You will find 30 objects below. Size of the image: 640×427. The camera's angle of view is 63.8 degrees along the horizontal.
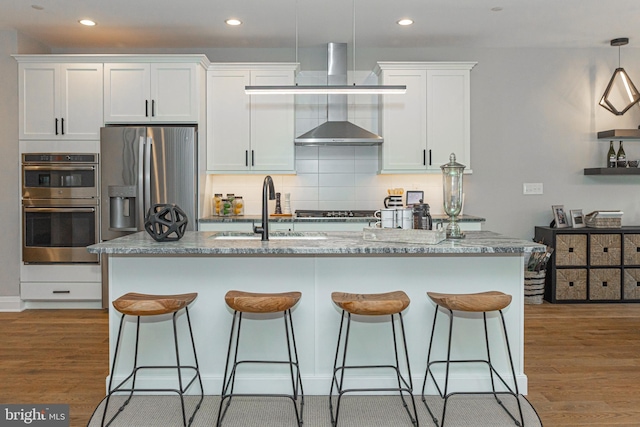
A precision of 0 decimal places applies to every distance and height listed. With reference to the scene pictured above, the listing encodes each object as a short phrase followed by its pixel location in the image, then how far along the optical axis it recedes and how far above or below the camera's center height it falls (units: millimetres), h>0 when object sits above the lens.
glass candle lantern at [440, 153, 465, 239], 2953 +45
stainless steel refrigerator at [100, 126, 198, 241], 4656 +260
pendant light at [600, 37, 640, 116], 5285 +1117
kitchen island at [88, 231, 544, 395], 2873 -567
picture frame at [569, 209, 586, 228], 5270 -183
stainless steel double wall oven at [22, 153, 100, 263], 4828 -8
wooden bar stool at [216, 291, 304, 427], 2455 -622
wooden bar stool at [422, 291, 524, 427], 2475 -493
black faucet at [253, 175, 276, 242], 3010 -48
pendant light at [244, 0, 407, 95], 3449 +752
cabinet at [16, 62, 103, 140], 4848 +890
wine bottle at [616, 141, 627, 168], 5305 +461
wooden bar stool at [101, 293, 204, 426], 2434 -529
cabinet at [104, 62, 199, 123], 4848 +996
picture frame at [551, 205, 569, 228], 5266 -154
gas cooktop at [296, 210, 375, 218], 5223 -140
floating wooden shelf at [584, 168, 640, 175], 5215 +308
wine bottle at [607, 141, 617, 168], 5344 +462
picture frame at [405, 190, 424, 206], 5309 +47
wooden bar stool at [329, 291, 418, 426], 2441 -507
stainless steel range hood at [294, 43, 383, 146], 4867 +726
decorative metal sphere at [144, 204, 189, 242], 2826 -130
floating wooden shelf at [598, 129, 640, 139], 5188 +689
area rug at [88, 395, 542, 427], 2580 -1112
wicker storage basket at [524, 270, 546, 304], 5094 -844
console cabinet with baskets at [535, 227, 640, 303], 5137 -609
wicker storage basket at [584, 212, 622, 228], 5211 -210
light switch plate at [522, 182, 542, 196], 5480 +138
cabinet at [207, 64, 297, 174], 5055 +785
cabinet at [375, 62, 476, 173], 5055 +814
